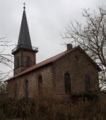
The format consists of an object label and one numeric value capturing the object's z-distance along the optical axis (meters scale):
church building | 18.55
